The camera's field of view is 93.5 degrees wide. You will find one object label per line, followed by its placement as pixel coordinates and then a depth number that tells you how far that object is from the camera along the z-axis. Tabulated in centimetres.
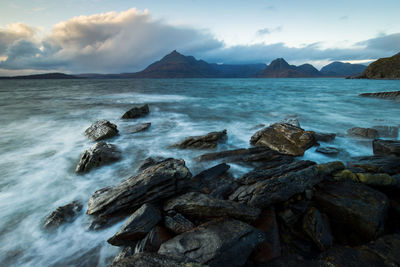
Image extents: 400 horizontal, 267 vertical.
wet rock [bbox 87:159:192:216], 479
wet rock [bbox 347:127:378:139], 990
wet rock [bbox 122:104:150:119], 1545
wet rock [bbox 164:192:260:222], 408
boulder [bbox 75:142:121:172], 712
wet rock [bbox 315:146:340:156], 793
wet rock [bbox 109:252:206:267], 202
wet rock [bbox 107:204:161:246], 381
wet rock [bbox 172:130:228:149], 895
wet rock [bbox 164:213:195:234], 387
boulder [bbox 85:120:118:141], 1033
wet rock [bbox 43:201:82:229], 461
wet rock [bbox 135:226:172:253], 358
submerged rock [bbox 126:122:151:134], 1174
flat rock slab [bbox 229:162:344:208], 454
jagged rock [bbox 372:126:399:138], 1060
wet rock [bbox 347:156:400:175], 580
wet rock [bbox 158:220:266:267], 318
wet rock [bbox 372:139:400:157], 702
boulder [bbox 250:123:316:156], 791
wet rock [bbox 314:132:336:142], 953
